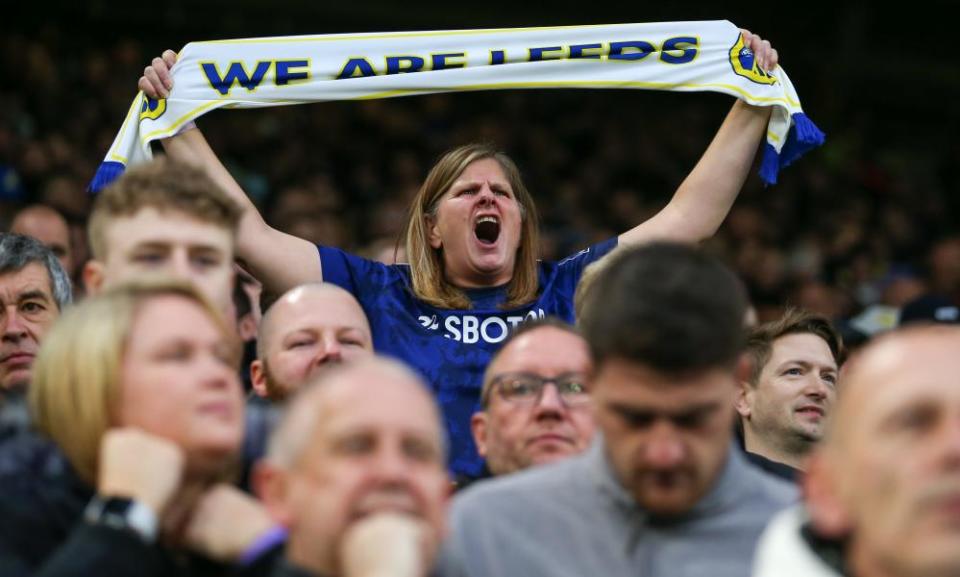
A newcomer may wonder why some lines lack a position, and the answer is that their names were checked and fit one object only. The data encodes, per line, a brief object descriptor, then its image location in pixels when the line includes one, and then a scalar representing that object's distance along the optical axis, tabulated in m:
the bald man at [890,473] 4.63
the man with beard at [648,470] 5.55
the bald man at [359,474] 4.97
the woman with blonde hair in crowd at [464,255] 9.55
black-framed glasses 7.29
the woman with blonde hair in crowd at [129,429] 5.32
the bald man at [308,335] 8.45
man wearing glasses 7.26
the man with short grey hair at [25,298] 9.34
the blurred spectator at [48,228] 12.45
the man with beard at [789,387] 10.02
